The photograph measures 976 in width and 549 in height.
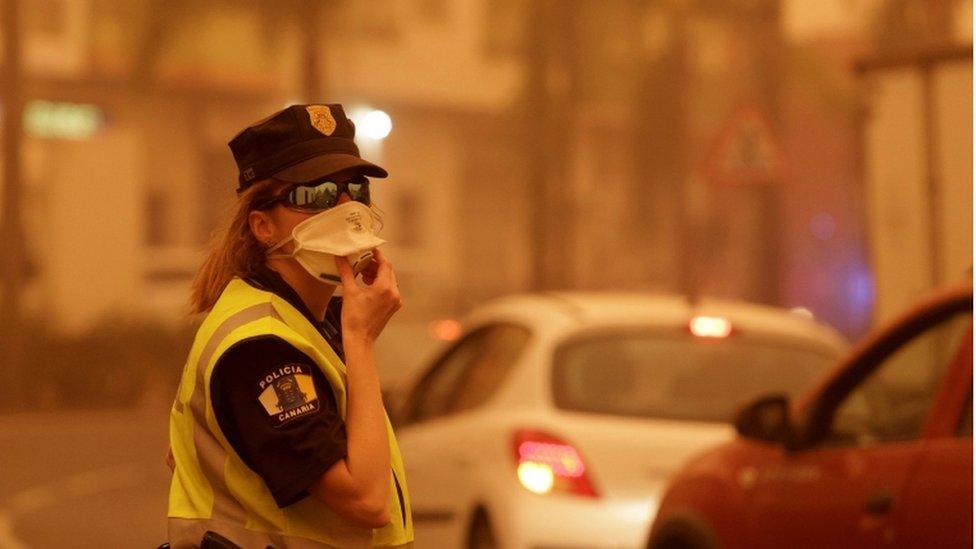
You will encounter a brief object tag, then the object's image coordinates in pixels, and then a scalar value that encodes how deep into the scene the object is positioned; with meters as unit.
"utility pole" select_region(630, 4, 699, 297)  42.75
